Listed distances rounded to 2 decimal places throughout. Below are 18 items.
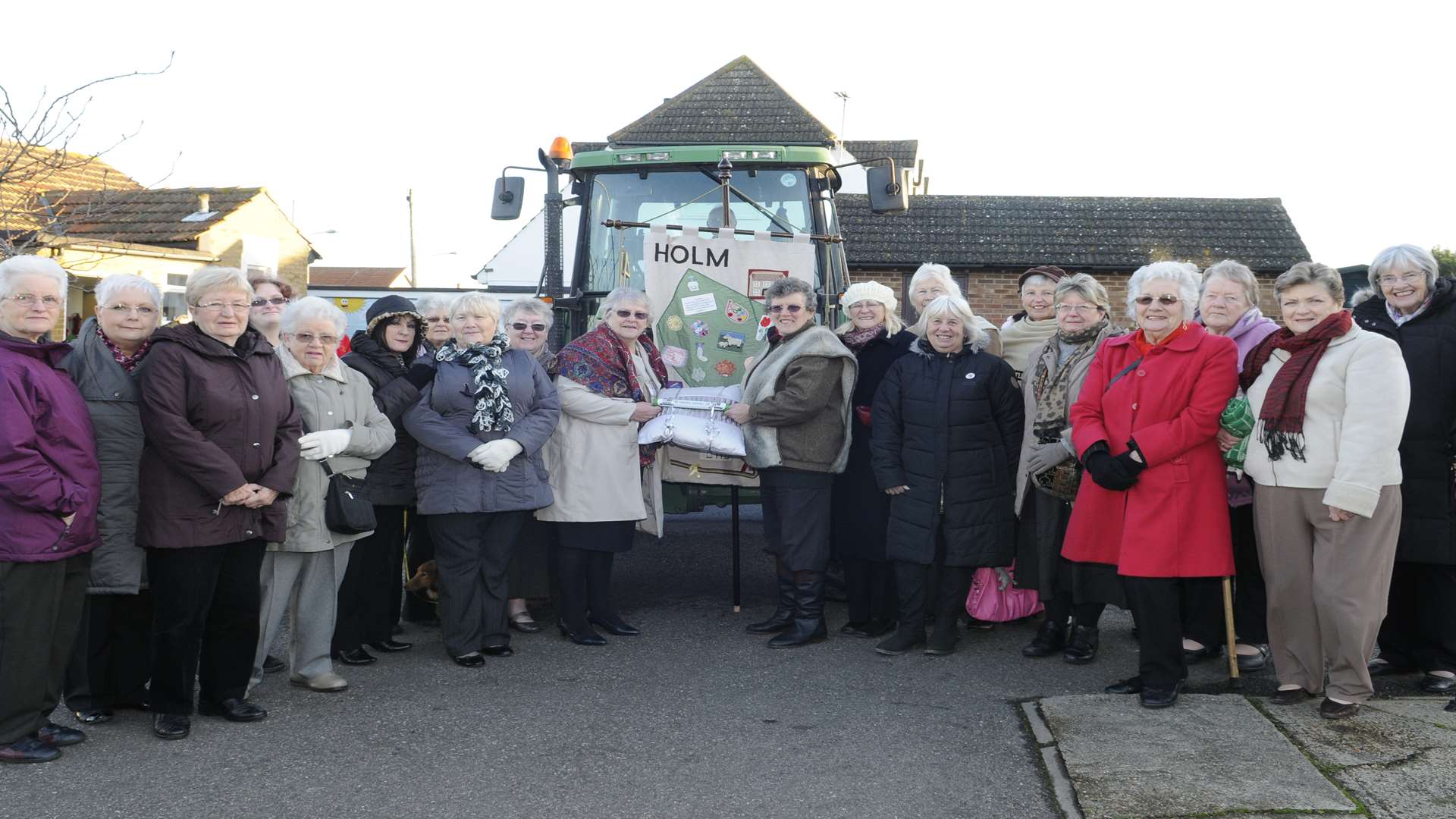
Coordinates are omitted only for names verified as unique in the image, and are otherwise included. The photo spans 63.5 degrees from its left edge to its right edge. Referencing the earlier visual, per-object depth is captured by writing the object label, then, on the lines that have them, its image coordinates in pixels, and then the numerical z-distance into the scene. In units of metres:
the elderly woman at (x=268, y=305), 5.50
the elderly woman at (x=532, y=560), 6.21
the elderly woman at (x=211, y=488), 4.38
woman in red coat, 4.67
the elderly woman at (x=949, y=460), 5.77
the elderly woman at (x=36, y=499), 4.06
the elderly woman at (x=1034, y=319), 6.27
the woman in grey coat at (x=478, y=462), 5.59
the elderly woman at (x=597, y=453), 6.11
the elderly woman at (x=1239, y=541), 5.48
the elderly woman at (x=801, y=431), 6.04
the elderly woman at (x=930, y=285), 6.42
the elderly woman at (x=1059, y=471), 5.52
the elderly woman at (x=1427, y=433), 4.95
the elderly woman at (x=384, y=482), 5.63
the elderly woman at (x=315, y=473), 4.98
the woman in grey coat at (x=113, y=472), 4.42
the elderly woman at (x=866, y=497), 6.29
